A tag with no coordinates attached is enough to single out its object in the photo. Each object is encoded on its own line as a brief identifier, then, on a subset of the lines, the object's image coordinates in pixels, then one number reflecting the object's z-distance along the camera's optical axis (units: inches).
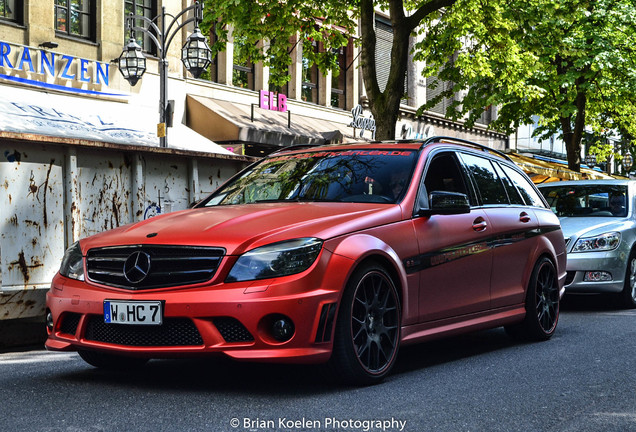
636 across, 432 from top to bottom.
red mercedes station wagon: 205.6
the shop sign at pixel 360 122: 1200.2
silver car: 436.1
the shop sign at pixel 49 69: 740.2
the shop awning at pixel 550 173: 842.0
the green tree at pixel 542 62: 748.6
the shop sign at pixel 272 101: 1040.5
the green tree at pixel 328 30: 645.9
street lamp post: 703.1
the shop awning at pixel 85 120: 679.1
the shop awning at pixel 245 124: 934.1
